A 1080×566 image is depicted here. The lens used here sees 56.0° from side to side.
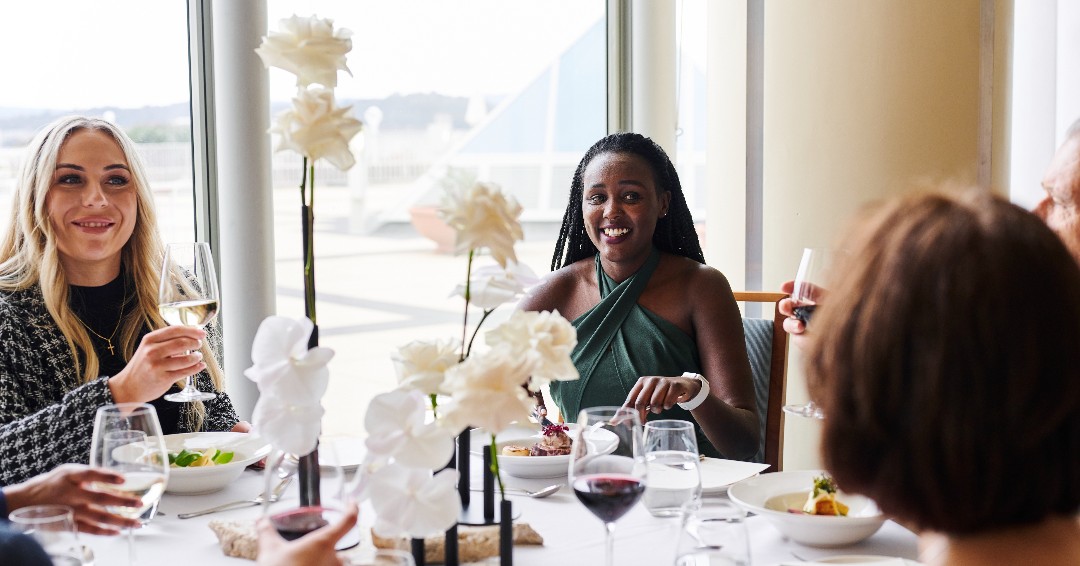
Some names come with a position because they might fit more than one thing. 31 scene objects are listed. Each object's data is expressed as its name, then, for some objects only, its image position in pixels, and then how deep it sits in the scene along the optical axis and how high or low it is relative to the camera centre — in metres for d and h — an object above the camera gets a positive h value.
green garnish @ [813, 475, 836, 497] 1.62 -0.43
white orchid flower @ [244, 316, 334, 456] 1.21 -0.19
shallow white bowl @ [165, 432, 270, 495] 1.77 -0.44
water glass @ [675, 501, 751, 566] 1.17 -0.38
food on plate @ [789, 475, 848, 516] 1.59 -0.44
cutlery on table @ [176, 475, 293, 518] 1.69 -0.48
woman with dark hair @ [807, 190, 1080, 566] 0.83 -0.13
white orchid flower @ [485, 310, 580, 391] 1.19 -0.14
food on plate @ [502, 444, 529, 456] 1.96 -0.45
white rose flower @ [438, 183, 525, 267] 1.23 +0.00
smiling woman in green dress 2.58 -0.20
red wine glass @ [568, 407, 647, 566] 1.29 -0.32
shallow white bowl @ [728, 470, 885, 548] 1.47 -0.45
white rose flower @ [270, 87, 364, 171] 1.27 +0.12
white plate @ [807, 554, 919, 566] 1.38 -0.47
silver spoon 1.77 -0.48
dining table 1.49 -0.49
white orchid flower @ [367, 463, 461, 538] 1.19 -0.33
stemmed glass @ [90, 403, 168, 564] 1.40 -0.32
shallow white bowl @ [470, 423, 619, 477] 1.85 -0.45
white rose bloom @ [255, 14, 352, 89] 1.26 +0.22
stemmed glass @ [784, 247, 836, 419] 1.96 -0.12
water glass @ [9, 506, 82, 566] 1.19 -0.37
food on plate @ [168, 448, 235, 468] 1.85 -0.43
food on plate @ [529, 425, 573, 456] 1.92 -0.42
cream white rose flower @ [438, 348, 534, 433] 1.16 -0.20
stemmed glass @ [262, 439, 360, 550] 1.10 -0.32
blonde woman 2.27 -0.13
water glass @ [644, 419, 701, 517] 1.49 -0.35
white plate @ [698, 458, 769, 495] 1.76 -0.46
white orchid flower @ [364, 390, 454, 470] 1.18 -0.25
